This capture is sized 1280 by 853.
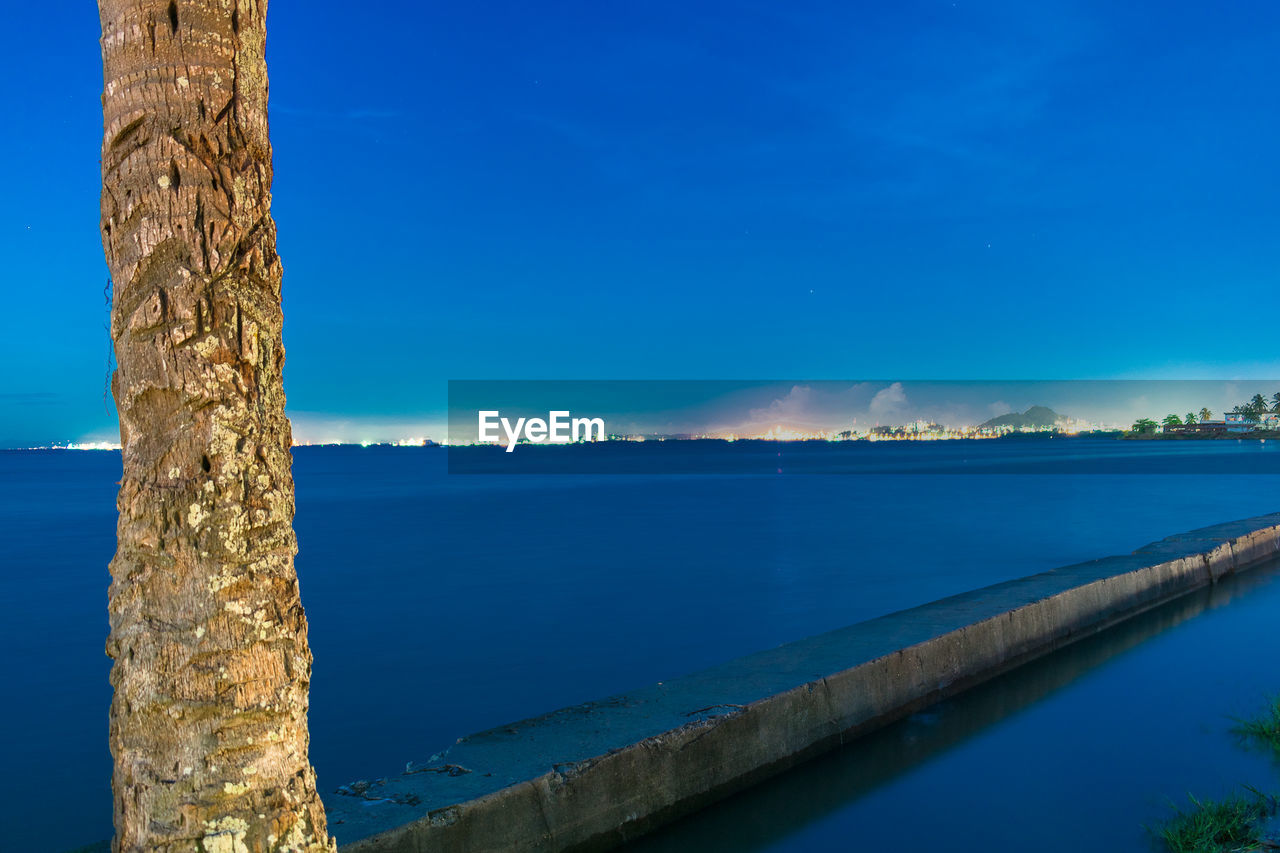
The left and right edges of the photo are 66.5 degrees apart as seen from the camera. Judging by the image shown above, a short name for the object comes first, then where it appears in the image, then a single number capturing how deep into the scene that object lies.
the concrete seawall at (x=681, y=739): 4.13
